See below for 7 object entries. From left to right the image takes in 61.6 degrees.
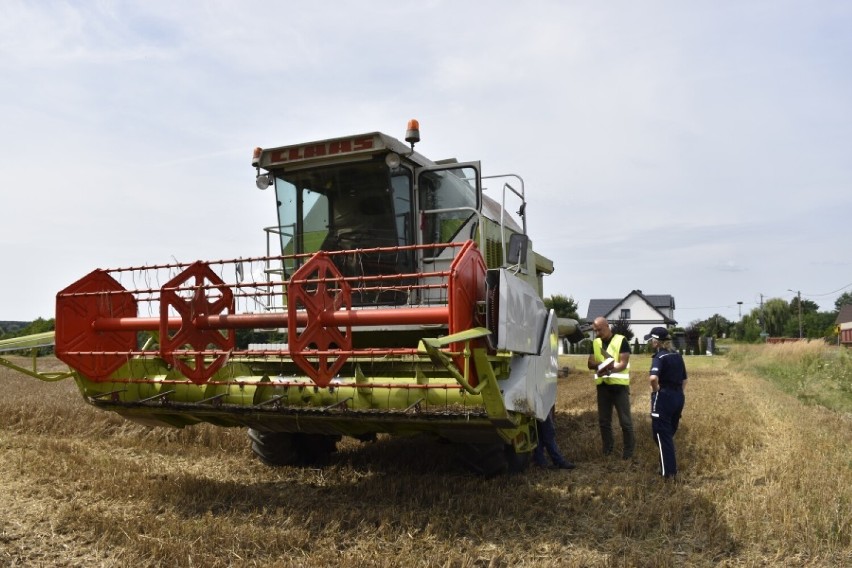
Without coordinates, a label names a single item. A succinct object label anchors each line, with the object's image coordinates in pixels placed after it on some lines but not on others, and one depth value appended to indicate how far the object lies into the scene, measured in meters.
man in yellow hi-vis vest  6.35
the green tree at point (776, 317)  69.00
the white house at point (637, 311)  56.44
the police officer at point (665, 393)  5.52
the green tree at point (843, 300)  101.00
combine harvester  4.14
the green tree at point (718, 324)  71.94
